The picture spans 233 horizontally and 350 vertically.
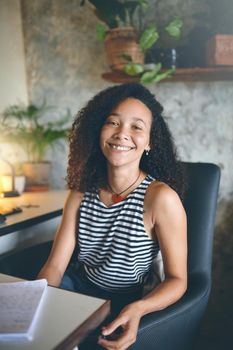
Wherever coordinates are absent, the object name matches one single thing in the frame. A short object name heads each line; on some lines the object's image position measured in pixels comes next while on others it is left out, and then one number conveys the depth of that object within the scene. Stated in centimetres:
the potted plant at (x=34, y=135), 228
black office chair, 100
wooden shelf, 175
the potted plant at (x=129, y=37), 173
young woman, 118
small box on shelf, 168
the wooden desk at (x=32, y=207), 154
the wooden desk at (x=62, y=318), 66
